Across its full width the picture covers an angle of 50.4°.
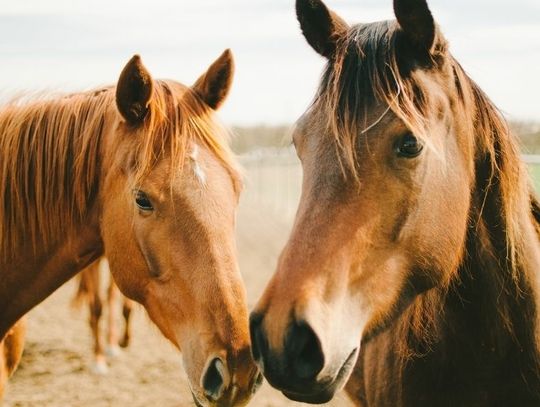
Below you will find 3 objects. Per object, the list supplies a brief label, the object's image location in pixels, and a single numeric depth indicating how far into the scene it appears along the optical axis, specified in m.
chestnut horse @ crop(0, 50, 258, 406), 2.66
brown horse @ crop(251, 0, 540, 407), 1.94
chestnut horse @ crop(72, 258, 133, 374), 6.76
